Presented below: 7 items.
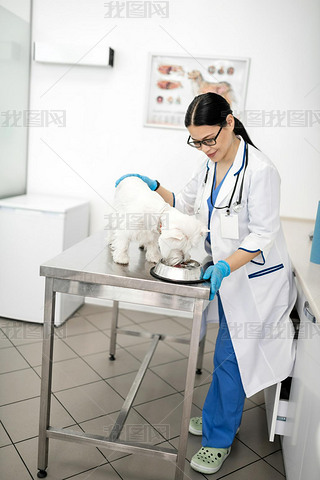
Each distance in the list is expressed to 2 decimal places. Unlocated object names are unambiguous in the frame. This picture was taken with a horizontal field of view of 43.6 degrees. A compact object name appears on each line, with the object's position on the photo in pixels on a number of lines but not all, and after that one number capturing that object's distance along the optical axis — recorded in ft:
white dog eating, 4.71
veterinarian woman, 5.26
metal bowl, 4.66
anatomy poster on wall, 10.00
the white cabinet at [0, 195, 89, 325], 9.51
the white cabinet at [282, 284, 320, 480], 4.30
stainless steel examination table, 4.69
